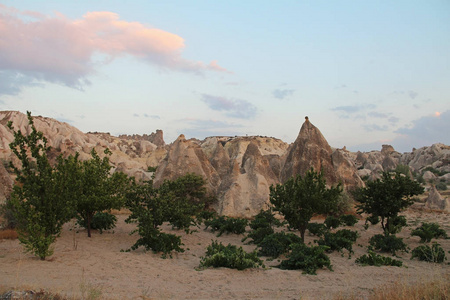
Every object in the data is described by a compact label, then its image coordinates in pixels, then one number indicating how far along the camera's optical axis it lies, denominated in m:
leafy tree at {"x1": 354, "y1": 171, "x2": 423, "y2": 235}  13.77
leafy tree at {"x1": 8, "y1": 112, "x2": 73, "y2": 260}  8.74
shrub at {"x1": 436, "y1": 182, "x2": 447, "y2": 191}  40.78
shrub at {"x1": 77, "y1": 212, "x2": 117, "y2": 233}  13.87
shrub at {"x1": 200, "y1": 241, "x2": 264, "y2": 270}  8.98
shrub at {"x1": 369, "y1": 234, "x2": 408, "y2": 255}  12.09
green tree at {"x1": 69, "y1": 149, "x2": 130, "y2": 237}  11.60
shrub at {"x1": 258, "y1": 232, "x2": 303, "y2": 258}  10.97
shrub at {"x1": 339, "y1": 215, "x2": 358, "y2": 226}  16.88
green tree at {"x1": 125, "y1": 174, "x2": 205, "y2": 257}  10.77
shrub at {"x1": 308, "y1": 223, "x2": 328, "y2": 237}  14.37
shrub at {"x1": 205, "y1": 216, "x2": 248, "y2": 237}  14.72
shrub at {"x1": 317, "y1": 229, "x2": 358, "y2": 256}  11.76
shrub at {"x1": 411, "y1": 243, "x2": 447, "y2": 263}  10.73
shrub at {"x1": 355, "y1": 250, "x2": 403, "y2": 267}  9.89
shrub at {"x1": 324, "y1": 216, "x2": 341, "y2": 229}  15.96
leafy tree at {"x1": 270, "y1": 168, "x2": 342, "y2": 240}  12.27
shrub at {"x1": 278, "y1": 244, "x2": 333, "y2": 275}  9.13
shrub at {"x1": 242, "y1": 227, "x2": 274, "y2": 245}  13.08
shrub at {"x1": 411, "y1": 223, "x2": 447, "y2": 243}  14.22
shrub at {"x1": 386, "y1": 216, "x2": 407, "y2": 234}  14.36
